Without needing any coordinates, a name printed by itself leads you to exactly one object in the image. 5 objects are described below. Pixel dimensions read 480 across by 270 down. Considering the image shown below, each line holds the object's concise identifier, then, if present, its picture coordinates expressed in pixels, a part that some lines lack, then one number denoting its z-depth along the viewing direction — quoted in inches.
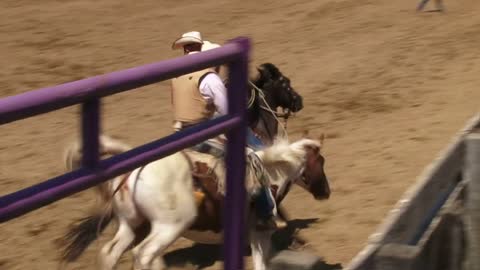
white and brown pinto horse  340.2
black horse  546.6
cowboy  436.8
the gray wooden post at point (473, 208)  363.3
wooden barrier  244.1
